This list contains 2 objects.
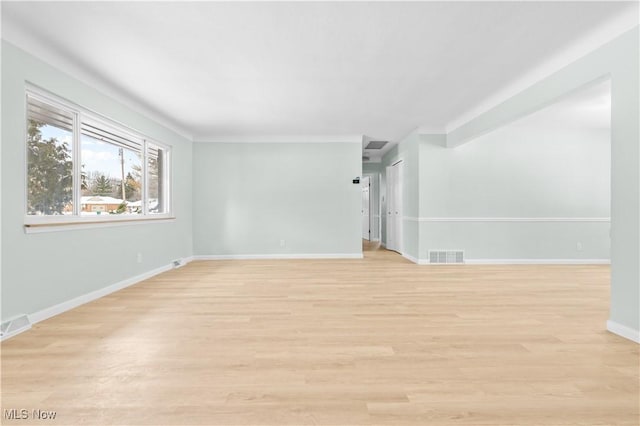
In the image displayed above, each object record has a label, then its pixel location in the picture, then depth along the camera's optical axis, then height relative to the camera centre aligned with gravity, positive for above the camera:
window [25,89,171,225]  2.81 +0.51
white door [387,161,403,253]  7.11 +0.10
